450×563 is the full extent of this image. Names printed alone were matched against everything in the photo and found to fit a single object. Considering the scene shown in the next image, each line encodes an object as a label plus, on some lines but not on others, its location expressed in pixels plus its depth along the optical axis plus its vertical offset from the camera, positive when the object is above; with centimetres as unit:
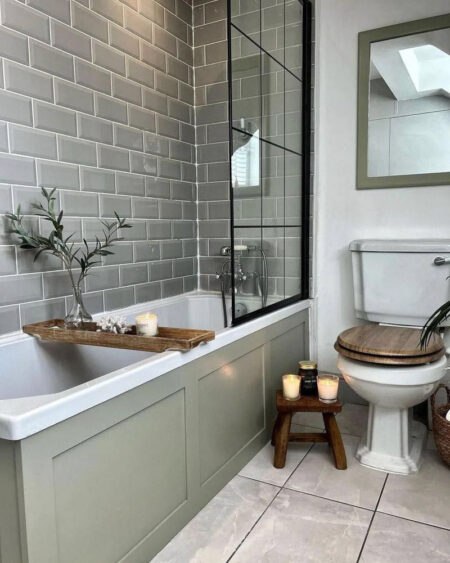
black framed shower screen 209 +39
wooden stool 206 -87
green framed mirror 236 +62
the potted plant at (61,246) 185 -6
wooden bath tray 163 -38
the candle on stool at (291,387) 213 -71
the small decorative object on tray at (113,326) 178 -36
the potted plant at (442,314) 118 -22
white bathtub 113 -45
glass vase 190 -34
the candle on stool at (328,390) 209 -71
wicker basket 198 -87
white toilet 194 -50
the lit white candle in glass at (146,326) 174 -35
